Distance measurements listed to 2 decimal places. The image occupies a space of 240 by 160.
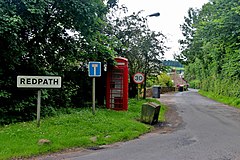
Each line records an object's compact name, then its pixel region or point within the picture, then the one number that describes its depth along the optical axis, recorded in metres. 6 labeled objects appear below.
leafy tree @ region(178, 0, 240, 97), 21.22
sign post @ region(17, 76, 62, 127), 9.16
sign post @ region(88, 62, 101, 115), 12.01
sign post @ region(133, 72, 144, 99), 18.36
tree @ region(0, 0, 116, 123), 9.99
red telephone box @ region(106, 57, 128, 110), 15.23
